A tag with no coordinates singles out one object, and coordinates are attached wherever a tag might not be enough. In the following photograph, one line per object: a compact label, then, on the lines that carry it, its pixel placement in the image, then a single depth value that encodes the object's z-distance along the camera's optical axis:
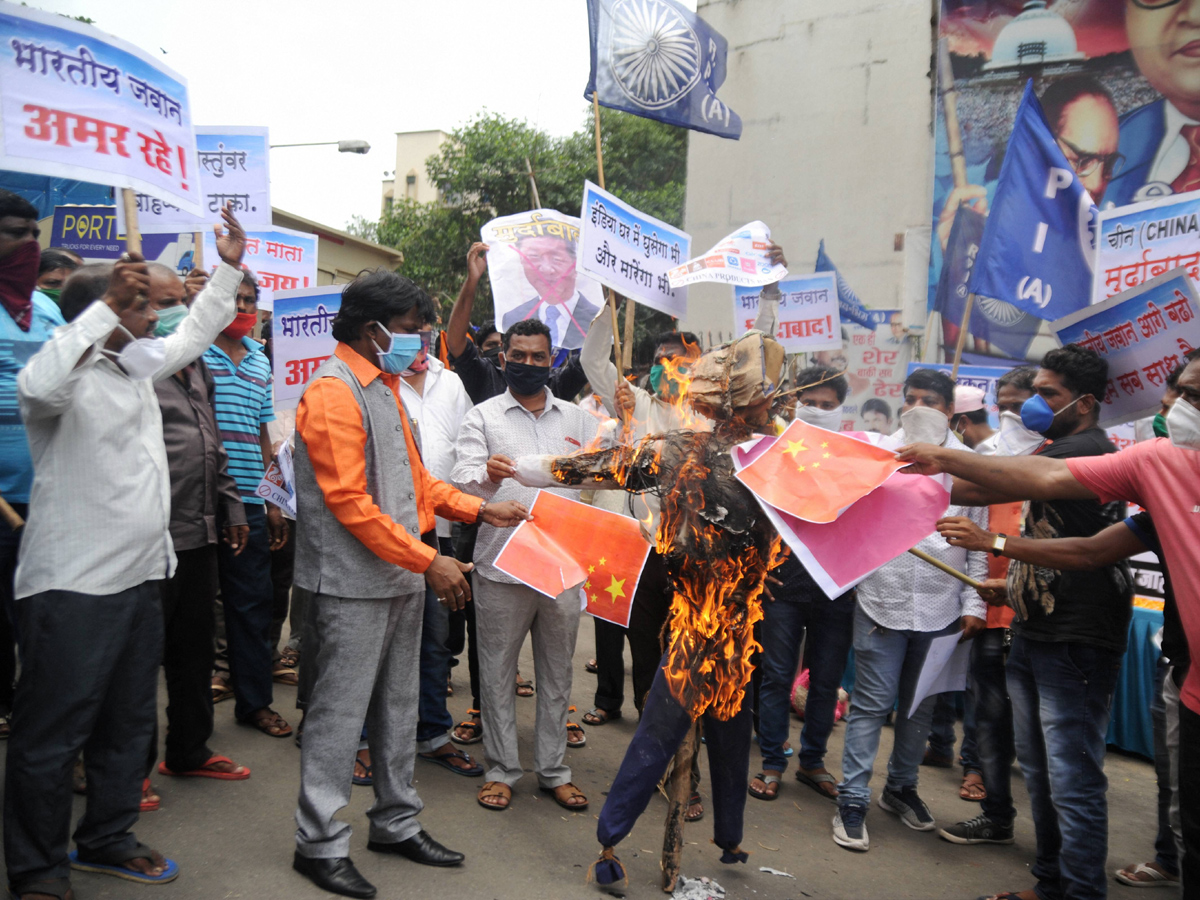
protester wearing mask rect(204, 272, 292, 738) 4.93
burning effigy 3.58
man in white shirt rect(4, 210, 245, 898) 3.05
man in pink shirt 2.77
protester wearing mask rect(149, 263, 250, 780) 4.16
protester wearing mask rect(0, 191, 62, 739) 3.53
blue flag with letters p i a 5.46
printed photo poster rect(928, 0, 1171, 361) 10.41
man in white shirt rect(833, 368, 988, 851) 4.66
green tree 21.25
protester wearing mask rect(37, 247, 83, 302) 4.86
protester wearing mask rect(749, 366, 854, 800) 5.16
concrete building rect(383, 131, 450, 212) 63.03
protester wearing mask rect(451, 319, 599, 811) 4.50
